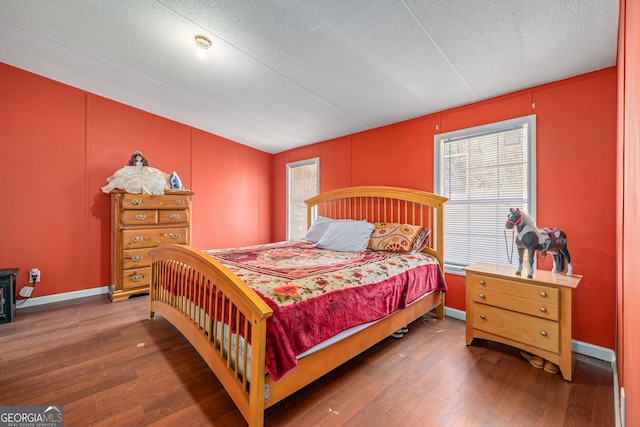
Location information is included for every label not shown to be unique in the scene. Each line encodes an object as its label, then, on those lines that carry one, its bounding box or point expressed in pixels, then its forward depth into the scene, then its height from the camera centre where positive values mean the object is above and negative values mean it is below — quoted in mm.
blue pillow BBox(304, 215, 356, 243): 3493 -211
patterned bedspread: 1371 -495
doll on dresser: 3264 +424
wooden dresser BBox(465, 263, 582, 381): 1821 -722
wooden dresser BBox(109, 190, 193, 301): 3252 -255
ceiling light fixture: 2145 +1385
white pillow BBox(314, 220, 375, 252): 2951 -268
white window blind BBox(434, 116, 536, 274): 2477 +296
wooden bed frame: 1272 -744
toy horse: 1992 -190
